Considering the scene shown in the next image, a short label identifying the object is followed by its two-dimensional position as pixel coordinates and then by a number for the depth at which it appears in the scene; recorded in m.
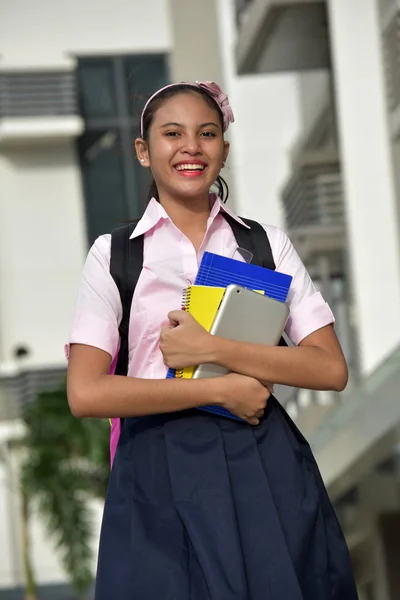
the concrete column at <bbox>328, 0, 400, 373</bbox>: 11.56
